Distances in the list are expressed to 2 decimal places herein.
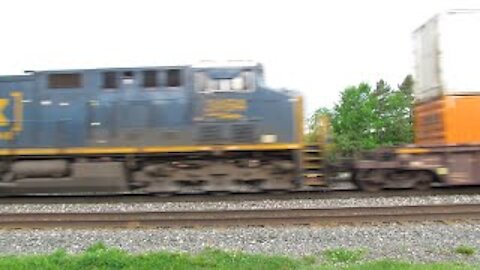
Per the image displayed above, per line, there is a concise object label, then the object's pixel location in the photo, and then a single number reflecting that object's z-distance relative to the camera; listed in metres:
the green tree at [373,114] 83.38
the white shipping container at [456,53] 14.17
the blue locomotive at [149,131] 14.62
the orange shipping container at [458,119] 14.18
